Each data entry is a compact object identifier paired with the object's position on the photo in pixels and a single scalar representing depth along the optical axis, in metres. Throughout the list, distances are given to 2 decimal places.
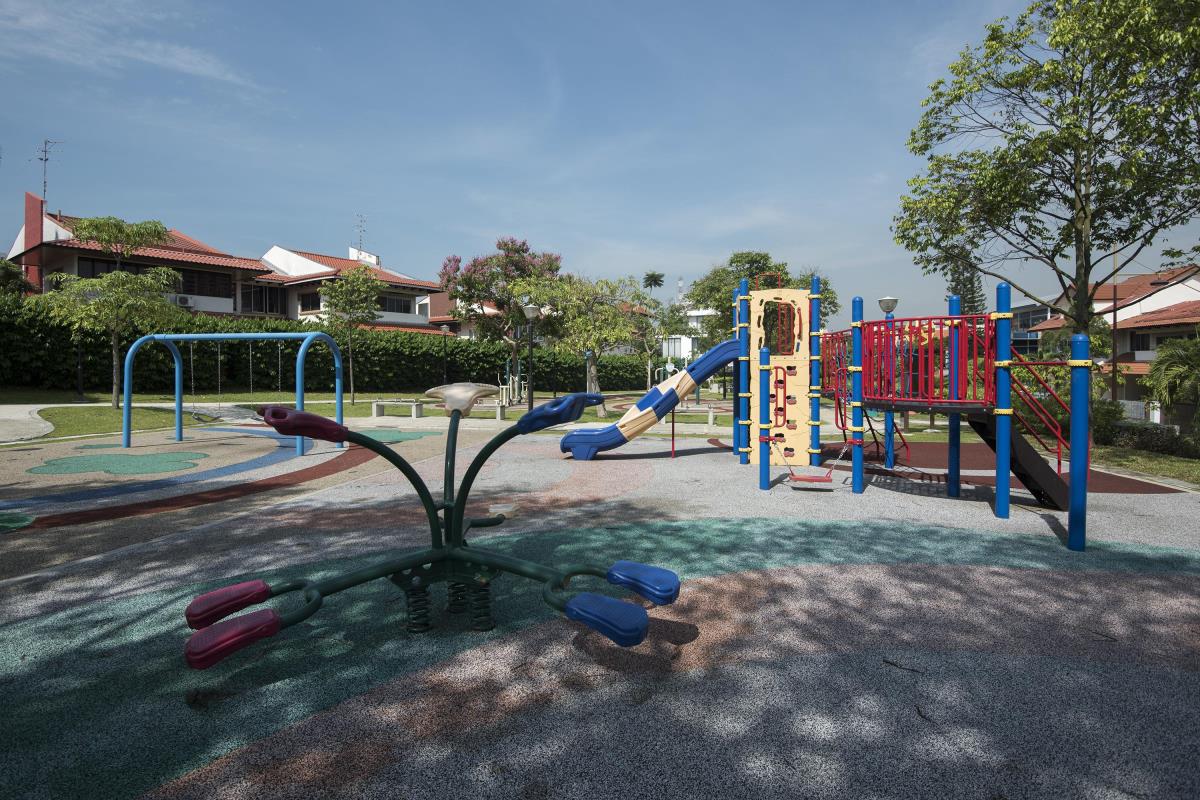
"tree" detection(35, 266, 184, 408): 18.33
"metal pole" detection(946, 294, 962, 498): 7.21
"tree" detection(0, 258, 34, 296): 33.88
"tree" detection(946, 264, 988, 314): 64.95
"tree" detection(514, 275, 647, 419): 24.70
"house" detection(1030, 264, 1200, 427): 30.12
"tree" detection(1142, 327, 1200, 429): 13.70
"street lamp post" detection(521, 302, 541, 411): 20.92
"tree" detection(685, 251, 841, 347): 49.03
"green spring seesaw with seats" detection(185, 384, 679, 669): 2.82
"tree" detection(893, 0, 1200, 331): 11.28
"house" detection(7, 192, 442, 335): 33.53
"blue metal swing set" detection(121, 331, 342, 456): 11.89
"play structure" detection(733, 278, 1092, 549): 6.61
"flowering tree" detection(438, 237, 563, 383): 33.78
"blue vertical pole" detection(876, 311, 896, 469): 10.46
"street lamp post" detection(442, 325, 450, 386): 36.44
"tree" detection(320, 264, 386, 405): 28.89
